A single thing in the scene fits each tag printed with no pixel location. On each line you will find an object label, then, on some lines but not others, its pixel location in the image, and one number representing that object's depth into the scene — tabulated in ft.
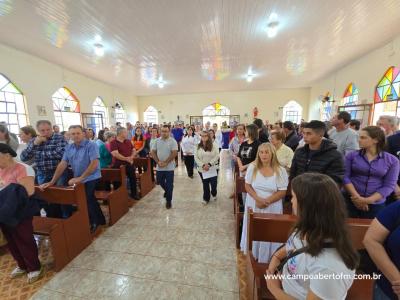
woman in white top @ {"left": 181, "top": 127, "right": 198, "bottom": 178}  17.39
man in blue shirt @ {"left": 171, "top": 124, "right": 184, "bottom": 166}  23.68
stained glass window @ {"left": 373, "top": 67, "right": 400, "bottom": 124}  17.25
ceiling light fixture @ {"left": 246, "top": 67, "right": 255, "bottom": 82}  27.43
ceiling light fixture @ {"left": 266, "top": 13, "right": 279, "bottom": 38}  12.78
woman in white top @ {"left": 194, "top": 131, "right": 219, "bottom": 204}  11.66
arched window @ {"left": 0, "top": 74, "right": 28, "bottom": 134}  17.85
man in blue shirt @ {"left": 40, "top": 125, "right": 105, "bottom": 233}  8.36
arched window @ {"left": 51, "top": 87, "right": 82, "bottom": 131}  23.95
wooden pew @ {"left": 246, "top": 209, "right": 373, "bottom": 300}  4.35
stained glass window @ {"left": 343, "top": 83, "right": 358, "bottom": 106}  23.95
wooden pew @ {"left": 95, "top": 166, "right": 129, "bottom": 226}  10.12
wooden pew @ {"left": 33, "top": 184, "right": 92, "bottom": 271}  6.94
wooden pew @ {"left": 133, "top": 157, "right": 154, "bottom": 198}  13.85
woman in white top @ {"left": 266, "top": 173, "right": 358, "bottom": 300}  2.45
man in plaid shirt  8.34
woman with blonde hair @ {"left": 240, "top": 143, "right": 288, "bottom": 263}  6.25
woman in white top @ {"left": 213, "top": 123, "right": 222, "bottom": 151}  25.19
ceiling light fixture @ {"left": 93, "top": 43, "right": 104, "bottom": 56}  16.84
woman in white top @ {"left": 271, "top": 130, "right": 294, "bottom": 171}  9.39
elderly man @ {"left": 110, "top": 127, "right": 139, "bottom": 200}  11.88
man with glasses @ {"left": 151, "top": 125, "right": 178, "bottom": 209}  11.31
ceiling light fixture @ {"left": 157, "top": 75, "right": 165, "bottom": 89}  30.09
